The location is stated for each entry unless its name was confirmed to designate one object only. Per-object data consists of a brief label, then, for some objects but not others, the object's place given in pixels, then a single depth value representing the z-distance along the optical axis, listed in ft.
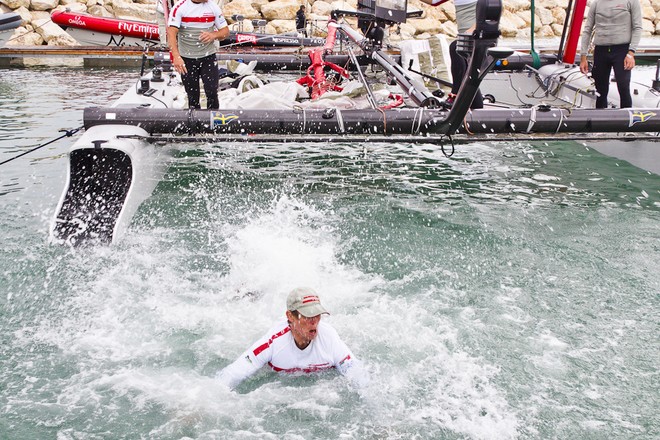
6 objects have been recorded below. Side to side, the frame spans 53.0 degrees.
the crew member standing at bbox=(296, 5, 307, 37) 63.77
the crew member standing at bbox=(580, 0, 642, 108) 23.38
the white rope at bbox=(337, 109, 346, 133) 20.85
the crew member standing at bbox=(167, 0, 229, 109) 21.49
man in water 12.50
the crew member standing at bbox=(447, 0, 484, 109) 20.86
